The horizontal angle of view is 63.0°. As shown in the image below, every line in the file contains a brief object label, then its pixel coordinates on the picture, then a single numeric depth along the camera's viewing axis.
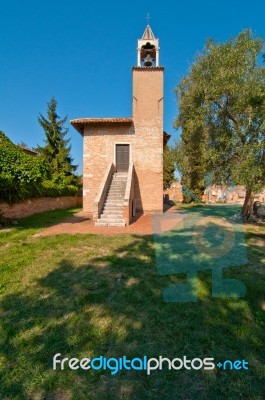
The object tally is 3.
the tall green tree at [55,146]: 23.77
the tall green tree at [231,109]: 9.08
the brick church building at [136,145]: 13.67
